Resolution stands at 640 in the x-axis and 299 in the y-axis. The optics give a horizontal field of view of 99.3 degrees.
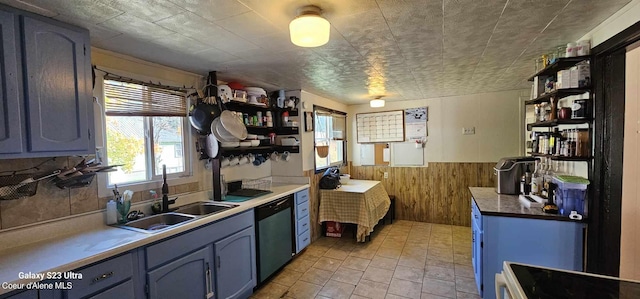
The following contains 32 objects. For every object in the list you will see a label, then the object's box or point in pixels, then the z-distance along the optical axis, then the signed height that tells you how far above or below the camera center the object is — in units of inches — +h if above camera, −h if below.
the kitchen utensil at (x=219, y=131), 96.0 +4.3
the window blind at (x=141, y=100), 78.4 +14.3
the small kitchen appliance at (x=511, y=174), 106.3 -14.3
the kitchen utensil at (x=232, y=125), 95.9 +6.6
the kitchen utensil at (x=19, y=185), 58.4 -8.4
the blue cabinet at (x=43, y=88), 52.1 +12.3
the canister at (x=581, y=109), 71.4 +7.2
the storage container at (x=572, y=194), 72.1 -15.8
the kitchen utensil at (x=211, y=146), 100.7 -1.0
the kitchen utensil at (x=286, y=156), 140.2 -7.2
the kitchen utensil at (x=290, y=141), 137.6 +0.4
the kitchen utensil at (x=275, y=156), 140.3 -7.2
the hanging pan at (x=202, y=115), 95.7 +10.0
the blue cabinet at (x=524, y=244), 74.8 -31.0
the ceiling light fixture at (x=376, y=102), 159.7 +22.2
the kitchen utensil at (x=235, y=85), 112.7 +24.2
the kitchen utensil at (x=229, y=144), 102.5 -0.3
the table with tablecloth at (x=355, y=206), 139.0 -35.0
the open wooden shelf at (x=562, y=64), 72.5 +20.3
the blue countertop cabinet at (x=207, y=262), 66.2 -33.4
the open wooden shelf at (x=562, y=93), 72.3 +12.3
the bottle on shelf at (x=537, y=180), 95.4 -15.2
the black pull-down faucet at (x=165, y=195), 86.4 -16.2
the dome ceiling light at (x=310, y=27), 53.3 +22.6
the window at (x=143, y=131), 79.6 +4.6
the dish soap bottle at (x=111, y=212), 75.5 -18.6
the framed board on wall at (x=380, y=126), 183.9 +9.6
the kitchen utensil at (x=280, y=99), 135.0 +21.4
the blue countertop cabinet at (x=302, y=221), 124.9 -37.6
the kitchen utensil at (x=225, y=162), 110.6 -7.7
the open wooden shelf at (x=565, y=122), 71.7 +4.2
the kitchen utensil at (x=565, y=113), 75.9 +6.6
